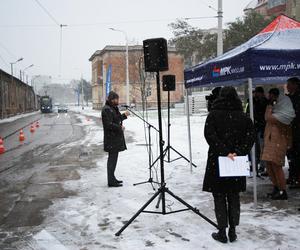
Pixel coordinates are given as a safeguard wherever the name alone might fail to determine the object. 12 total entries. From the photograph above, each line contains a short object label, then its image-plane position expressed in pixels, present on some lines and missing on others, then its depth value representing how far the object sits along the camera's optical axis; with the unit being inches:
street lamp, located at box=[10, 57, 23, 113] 1798.0
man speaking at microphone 247.4
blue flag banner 1089.7
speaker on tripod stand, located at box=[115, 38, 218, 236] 172.3
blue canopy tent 188.3
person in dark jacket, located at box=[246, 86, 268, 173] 249.9
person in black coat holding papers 147.5
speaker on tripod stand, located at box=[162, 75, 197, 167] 305.6
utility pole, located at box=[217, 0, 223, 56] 494.0
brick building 2003.8
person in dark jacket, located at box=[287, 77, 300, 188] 219.2
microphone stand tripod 249.0
